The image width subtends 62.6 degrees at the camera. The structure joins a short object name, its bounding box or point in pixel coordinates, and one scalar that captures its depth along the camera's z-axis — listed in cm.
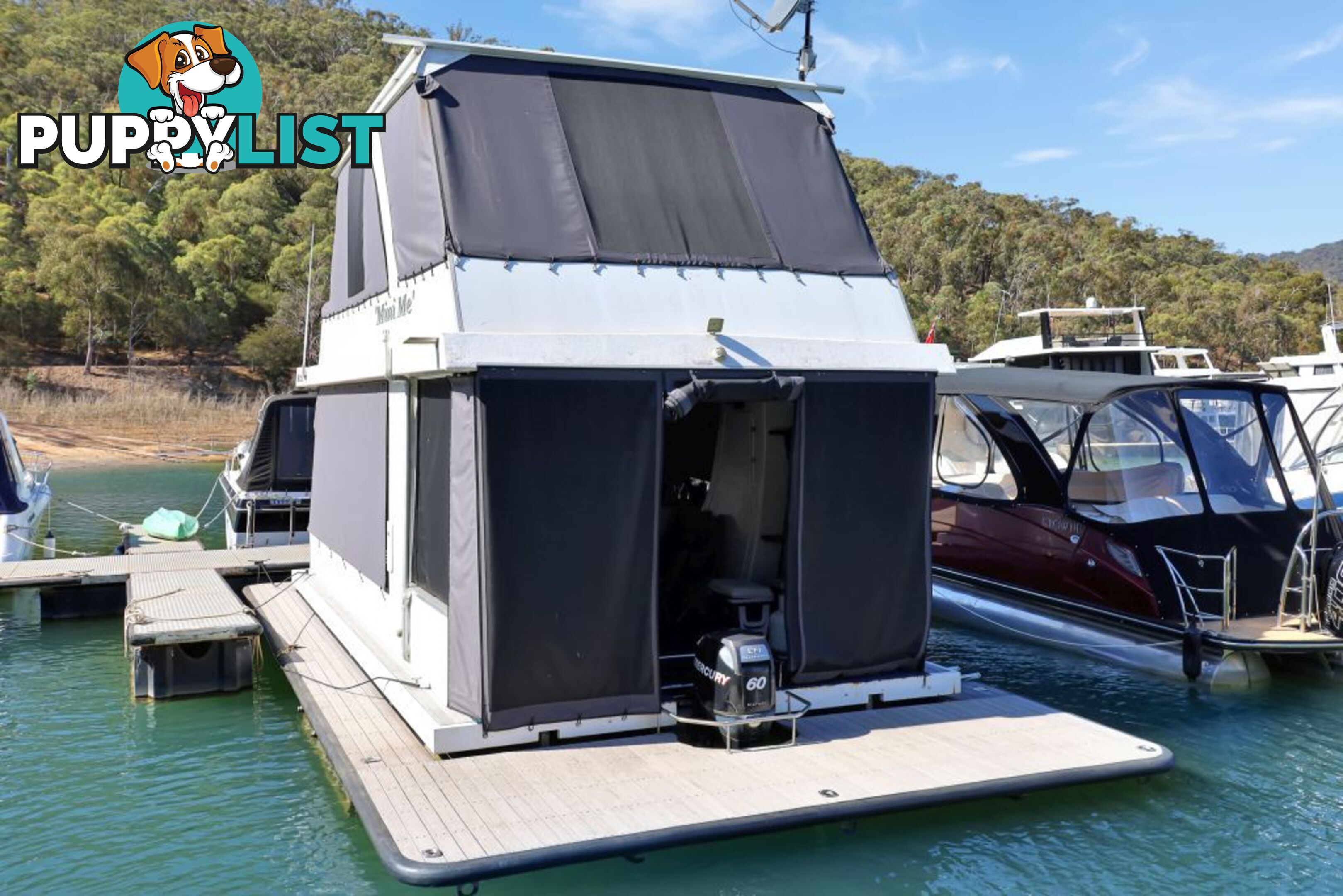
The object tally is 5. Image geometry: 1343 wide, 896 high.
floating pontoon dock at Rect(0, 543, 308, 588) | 1261
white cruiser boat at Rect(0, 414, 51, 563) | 1488
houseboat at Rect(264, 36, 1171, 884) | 631
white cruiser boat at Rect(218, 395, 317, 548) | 1562
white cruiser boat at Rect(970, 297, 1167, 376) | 2195
